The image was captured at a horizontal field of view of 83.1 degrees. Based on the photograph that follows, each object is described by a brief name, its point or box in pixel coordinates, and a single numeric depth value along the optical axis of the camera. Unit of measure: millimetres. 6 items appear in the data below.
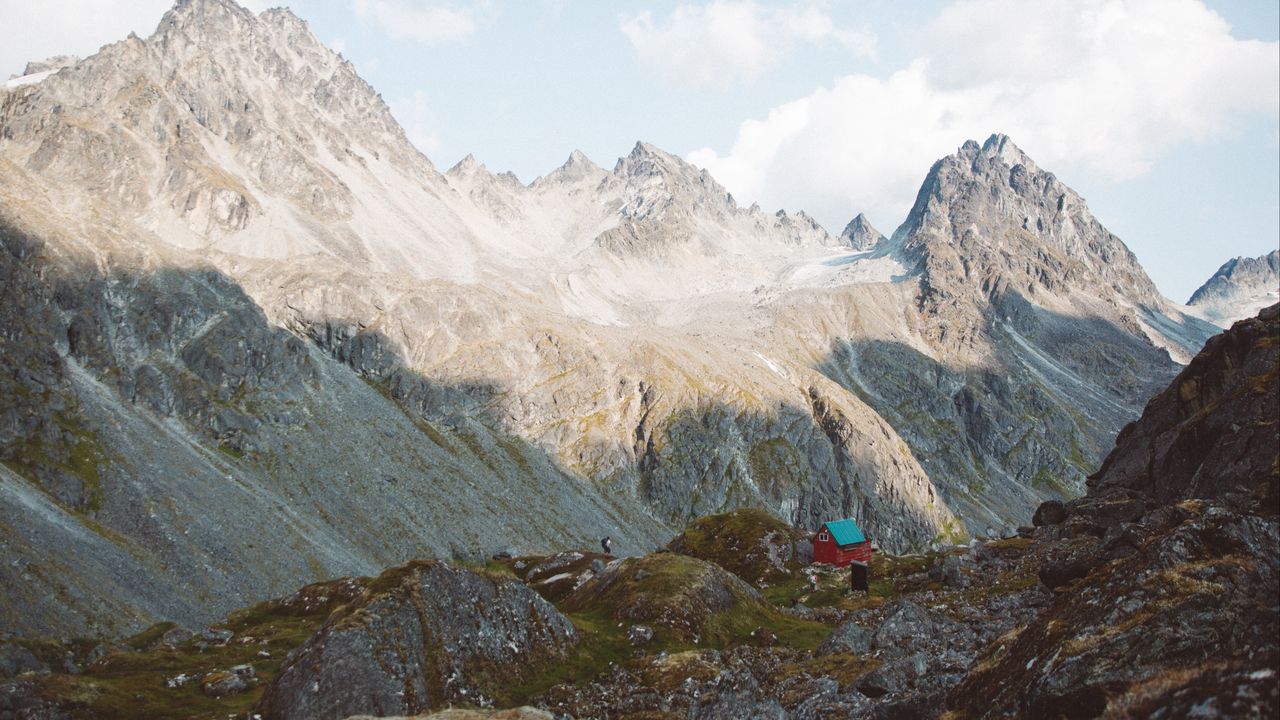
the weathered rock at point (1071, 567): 38534
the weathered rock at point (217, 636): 54431
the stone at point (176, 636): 56488
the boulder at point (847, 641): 40406
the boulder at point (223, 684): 38925
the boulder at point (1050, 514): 80050
